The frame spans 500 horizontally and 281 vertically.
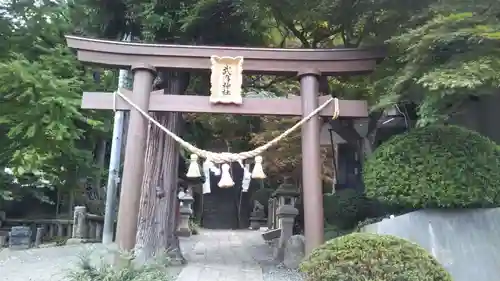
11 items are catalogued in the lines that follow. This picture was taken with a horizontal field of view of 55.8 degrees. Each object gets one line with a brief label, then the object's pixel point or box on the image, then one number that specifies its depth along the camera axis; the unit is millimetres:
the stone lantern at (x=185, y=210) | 17016
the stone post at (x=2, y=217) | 16522
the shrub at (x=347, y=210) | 10969
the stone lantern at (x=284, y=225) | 10578
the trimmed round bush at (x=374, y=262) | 4695
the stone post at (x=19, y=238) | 13125
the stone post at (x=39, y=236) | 14862
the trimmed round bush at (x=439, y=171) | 6348
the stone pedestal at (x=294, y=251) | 9073
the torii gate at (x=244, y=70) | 7074
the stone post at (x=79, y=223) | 14086
